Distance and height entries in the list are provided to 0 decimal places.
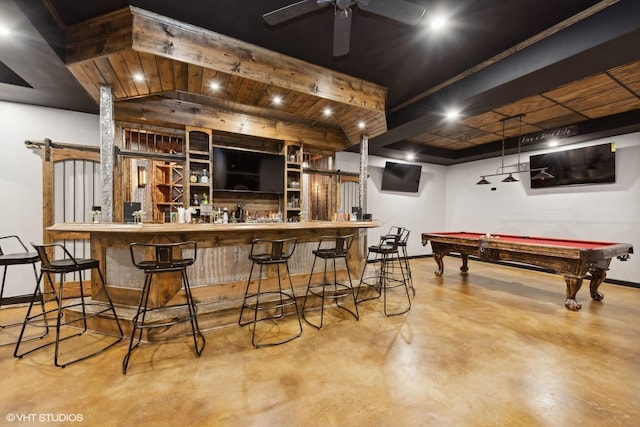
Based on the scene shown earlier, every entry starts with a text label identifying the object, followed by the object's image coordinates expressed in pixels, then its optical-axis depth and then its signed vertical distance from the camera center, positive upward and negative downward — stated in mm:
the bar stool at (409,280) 4145 -1194
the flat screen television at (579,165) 5156 +979
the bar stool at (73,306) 2309 -1011
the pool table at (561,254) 3525 -594
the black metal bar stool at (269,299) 2843 -1059
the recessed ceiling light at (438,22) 2557 +1848
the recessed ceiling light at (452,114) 3808 +1414
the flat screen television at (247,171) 4664 +736
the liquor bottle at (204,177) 4504 +574
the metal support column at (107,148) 3021 +704
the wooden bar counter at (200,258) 2716 -525
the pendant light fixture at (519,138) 4756 +1598
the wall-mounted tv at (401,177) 7223 +966
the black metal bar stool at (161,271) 2326 -685
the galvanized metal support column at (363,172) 4785 +716
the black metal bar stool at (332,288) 3174 -1058
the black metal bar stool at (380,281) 3641 -1068
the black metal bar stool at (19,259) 2559 -465
